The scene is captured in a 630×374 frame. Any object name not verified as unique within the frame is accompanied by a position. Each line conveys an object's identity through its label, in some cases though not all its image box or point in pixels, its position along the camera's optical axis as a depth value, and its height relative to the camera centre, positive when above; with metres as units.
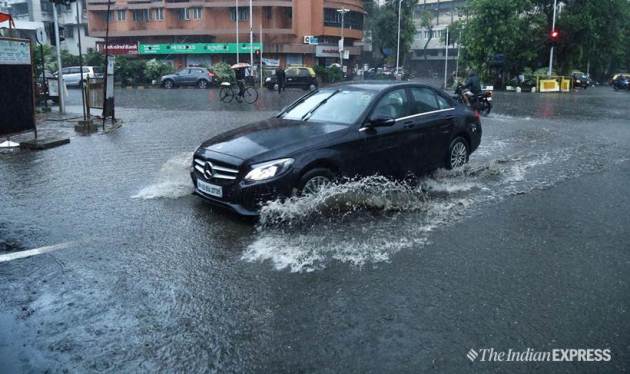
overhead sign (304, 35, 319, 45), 57.62 +3.97
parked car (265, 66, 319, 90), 38.31 +0.13
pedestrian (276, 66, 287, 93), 34.22 +0.18
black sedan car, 6.16 -0.75
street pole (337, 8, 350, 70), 52.72 +6.71
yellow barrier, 37.69 -0.36
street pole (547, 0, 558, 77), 38.16 +3.34
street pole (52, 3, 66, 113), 17.61 +0.08
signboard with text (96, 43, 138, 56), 58.03 +3.12
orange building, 57.53 +5.38
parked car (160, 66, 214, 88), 41.72 +0.16
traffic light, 36.84 +2.73
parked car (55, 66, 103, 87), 40.72 +0.39
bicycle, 25.02 -0.63
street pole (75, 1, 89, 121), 14.76 -0.25
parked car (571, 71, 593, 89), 42.68 -0.05
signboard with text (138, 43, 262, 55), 56.25 +3.15
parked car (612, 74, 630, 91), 45.46 -0.22
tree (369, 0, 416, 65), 75.69 +7.00
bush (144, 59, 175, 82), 44.97 +0.80
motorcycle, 19.27 -0.68
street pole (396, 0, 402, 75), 70.05 +8.40
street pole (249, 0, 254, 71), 50.81 +4.91
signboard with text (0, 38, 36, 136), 10.31 -0.12
